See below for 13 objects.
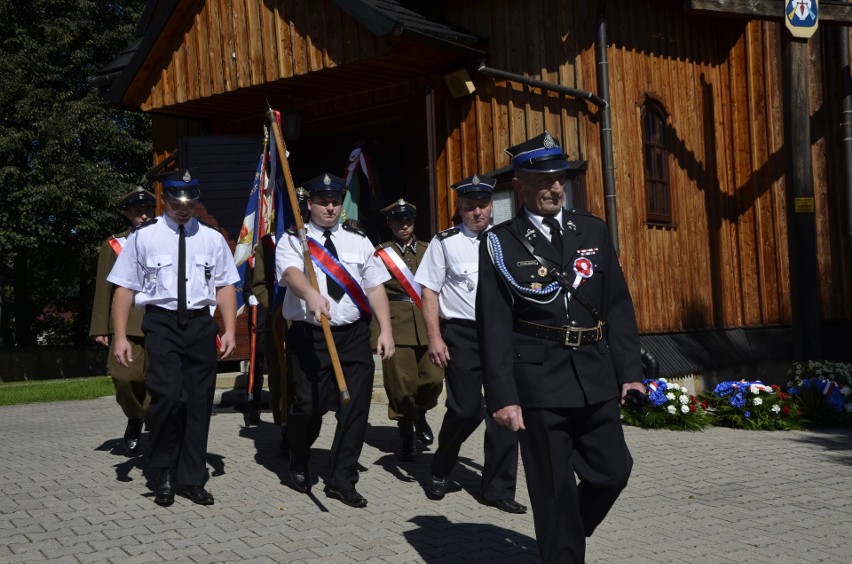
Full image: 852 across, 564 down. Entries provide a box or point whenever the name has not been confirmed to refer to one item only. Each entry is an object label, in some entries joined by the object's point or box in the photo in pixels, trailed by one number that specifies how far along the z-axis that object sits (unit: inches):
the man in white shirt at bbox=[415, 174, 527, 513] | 259.6
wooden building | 487.2
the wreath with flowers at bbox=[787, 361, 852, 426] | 402.6
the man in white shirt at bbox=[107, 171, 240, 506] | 265.9
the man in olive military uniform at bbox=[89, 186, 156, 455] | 341.1
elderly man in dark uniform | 175.6
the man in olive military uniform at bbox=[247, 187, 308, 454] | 313.1
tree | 1003.9
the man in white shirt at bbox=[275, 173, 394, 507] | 270.8
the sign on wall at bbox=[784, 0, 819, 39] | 443.5
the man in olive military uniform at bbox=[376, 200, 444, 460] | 321.4
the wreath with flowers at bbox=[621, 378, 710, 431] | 383.6
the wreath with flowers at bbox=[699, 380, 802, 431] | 391.5
